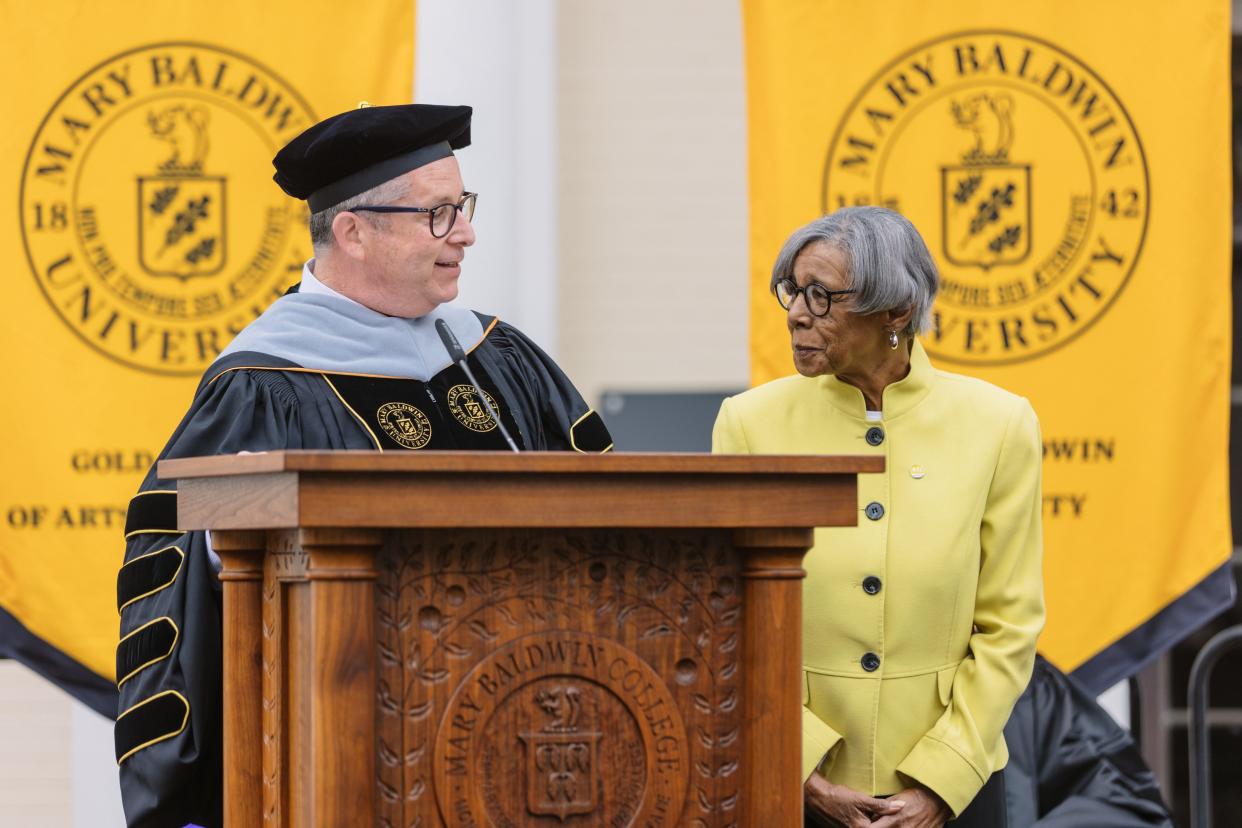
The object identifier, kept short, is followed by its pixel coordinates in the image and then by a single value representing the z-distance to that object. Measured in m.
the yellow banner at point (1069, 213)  9.69
